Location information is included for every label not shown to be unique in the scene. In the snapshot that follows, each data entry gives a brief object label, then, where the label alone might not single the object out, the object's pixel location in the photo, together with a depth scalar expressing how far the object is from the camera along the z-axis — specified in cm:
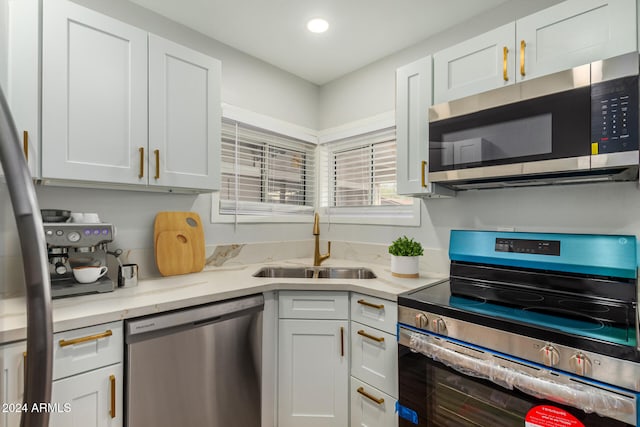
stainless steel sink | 233
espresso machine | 140
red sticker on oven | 103
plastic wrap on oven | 97
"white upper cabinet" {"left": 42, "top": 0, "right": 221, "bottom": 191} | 141
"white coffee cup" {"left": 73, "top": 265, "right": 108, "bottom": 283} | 148
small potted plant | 196
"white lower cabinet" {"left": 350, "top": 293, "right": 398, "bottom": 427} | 161
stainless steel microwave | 122
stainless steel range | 101
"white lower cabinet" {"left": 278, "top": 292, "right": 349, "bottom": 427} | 182
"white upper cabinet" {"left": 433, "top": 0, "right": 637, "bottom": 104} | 129
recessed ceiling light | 207
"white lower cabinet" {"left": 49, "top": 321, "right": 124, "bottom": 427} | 115
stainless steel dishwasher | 133
